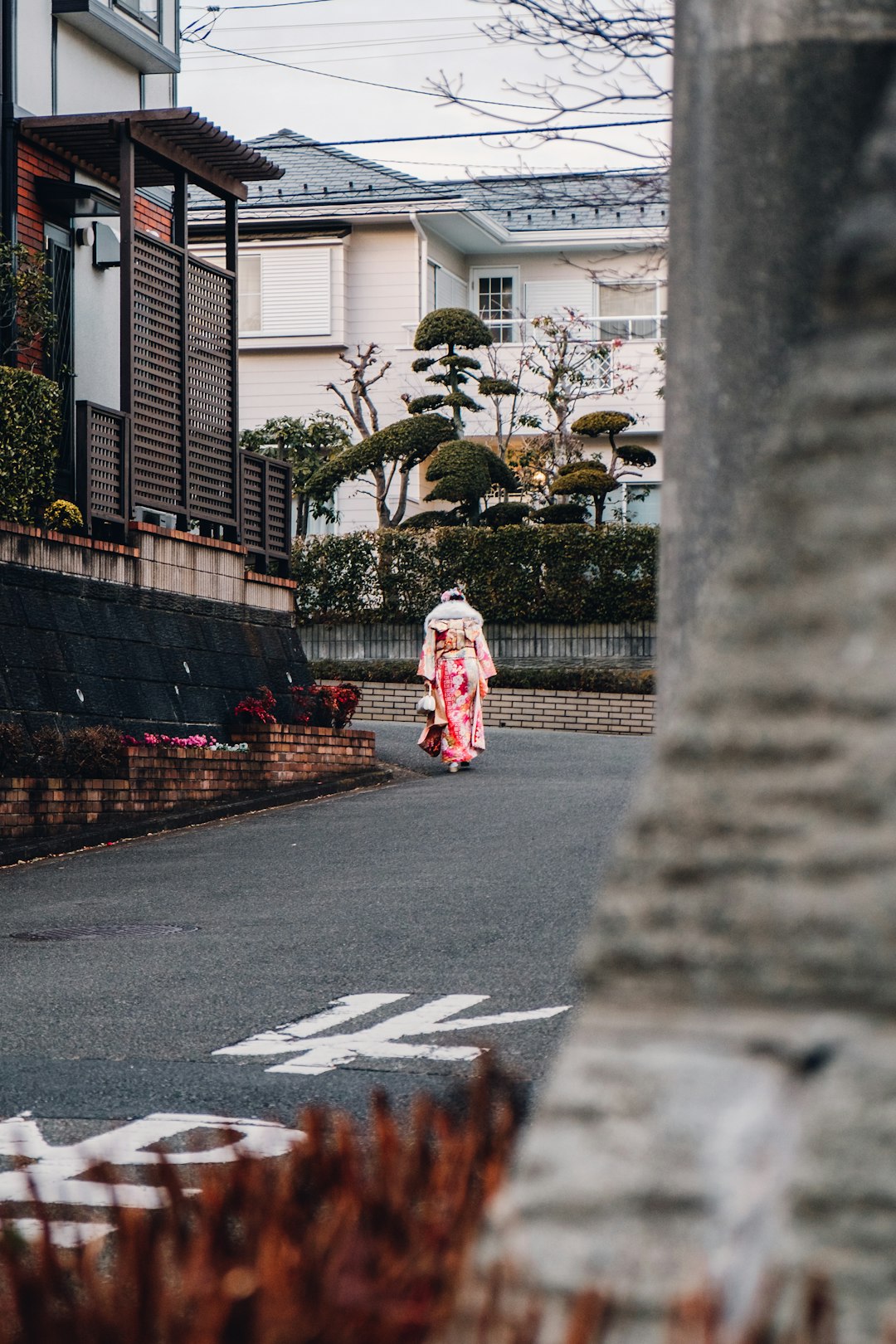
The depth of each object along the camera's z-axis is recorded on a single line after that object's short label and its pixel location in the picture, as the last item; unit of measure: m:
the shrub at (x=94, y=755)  15.12
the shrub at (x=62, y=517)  17.11
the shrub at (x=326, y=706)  20.05
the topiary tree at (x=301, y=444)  33.50
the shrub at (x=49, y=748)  14.87
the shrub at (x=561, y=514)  31.33
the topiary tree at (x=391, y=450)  30.67
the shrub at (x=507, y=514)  31.58
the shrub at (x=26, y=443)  16.08
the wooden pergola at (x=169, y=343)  18.14
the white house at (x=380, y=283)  36.25
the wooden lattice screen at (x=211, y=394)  19.86
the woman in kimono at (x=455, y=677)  20.58
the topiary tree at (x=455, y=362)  31.19
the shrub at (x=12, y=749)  14.45
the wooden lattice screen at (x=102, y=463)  17.30
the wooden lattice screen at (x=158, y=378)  18.59
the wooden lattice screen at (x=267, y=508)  21.11
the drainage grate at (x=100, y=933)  10.20
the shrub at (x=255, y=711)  18.64
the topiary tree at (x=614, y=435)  32.19
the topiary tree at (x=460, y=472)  29.95
